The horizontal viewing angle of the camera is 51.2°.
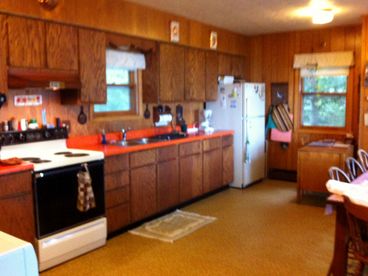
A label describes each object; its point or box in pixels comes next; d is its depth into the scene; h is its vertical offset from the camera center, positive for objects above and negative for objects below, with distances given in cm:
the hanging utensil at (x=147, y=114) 502 -13
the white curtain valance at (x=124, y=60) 445 +54
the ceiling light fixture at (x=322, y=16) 466 +105
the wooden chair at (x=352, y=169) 390 -72
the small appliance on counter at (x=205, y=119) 597 -24
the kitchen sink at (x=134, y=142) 436 -44
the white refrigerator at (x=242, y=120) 584 -26
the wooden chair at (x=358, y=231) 223 -83
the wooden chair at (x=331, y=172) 331 -60
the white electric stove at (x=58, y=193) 318 -76
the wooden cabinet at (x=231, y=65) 607 +63
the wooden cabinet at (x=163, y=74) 480 +39
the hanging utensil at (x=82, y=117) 415 -13
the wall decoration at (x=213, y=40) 571 +95
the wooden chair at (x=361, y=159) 416 -61
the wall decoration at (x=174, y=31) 492 +94
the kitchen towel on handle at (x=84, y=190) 342 -76
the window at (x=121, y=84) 451 +26
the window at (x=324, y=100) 605 +4
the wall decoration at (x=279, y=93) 653 +17
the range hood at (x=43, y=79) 325 +24
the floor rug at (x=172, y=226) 402 -136
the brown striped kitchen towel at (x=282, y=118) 644 -25
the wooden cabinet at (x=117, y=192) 380 -88
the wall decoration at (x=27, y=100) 357 +5
